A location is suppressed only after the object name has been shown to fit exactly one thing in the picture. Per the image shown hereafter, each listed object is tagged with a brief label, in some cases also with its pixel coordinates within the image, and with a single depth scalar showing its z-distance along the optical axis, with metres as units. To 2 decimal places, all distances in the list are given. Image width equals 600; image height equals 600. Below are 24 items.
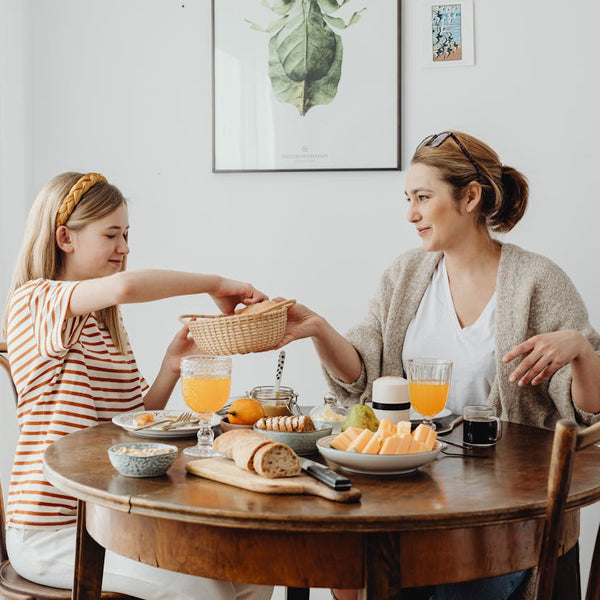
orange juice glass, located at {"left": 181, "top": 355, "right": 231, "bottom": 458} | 1.50
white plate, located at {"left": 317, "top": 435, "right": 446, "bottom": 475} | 1.28
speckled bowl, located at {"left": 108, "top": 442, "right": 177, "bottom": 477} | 1.28
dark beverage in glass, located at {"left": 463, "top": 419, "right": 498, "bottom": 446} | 1.56
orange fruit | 1.66
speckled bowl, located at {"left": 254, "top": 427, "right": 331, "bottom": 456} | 1.46
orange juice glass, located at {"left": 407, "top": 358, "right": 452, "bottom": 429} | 1.58
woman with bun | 2.06
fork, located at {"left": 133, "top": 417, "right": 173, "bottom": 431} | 1.60
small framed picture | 2.64
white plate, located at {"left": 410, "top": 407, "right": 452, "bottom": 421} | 1.79
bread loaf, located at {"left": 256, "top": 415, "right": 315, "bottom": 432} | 1.48
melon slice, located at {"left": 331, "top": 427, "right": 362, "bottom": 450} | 1.35
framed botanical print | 2.71
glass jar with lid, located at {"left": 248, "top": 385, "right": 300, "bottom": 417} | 1.73
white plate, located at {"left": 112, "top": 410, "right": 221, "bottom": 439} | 1.60
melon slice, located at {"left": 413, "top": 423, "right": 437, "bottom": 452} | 1.35
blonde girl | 1.58
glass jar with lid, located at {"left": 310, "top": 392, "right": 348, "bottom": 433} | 1.60
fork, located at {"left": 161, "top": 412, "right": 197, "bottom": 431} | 1.62
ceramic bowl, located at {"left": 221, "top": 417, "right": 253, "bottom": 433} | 1.66
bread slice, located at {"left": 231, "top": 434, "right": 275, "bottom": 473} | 1.27
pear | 1.45
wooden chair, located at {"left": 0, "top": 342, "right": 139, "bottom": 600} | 1.51
